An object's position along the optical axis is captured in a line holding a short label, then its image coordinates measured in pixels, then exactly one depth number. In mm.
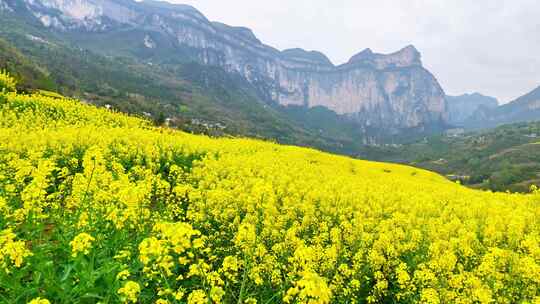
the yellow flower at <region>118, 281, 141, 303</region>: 4102
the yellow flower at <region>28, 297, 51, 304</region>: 3844
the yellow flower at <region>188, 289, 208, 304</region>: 4562
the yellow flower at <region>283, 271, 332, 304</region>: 3973
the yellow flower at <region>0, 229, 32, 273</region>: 4672
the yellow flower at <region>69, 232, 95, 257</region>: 5140
